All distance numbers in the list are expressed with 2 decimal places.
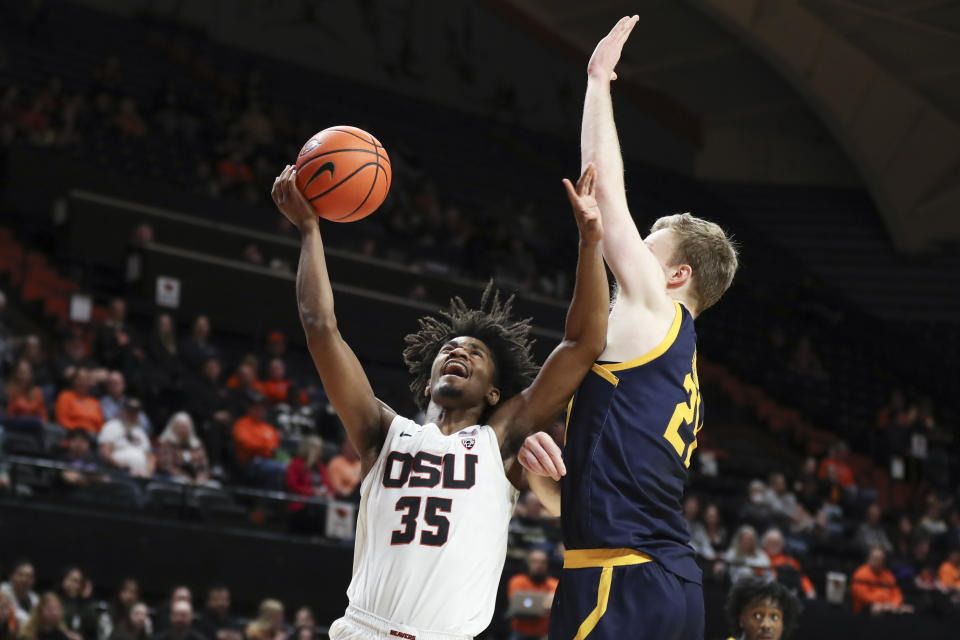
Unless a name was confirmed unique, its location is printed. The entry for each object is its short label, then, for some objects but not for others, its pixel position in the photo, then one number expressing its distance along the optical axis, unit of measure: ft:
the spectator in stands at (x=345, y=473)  38.52
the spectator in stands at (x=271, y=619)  32.14
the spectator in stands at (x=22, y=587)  30.27
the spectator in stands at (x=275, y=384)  42.29
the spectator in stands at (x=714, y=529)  43.45
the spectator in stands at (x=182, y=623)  30.73
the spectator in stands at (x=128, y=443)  34.81
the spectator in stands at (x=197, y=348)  41.65
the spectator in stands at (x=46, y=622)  29.22
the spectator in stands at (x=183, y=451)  35.65
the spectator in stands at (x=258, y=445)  37.86
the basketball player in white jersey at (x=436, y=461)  14.56
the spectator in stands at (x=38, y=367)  36.01
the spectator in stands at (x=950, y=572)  46.04
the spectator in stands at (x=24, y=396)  34.78
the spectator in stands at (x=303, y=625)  31.88
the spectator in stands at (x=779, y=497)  49.32
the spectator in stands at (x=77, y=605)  30.42
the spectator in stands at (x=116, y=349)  38.81
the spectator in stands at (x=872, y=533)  49.14
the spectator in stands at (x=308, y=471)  37.63
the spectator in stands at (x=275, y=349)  44.86
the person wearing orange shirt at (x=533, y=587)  32.22
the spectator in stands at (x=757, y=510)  46.60
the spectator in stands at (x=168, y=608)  31.48
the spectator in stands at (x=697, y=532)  42.57
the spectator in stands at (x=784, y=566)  39.47
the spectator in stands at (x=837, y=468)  55.26
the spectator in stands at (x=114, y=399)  36.27
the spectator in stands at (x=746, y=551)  41.45
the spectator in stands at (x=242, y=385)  39.42
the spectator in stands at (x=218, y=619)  31.94
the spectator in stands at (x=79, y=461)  33.42
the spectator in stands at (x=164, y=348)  40.19
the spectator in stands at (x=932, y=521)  51.15
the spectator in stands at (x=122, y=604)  31.30
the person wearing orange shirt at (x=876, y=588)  40.88
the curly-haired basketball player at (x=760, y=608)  19.44
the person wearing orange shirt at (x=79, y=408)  35.47
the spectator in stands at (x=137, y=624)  30.55
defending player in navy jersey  13.03
